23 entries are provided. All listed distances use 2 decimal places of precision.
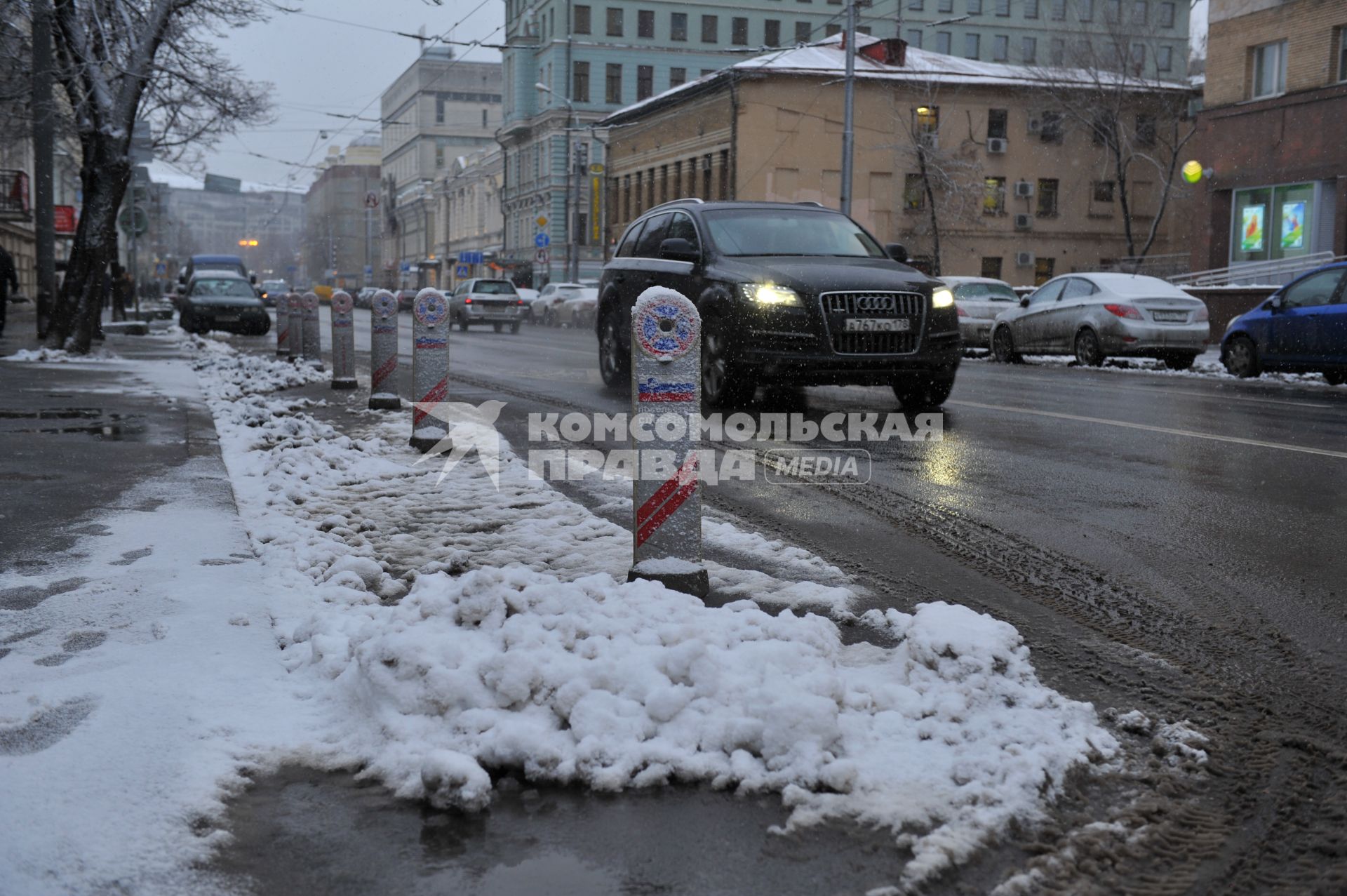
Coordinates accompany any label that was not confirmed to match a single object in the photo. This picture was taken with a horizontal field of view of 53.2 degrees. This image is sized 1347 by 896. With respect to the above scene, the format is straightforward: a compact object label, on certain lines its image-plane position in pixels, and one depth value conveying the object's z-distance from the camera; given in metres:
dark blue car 16.12
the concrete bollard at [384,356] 10.87
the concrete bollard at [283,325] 19.45
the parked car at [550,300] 48.19
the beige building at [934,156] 50.19
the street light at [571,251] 57.57
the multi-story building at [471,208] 90.31
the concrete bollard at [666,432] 4.75
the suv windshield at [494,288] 38.22
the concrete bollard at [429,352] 9.09
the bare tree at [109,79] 18.09
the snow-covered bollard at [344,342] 13.40
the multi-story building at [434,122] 114.94
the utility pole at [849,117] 32.88
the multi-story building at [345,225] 136.50
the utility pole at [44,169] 18.95
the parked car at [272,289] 51.34
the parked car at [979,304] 25.72
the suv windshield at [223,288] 33.84
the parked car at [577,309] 44.38
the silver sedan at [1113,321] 19.73
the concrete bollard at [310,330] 18.72
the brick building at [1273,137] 30.94
